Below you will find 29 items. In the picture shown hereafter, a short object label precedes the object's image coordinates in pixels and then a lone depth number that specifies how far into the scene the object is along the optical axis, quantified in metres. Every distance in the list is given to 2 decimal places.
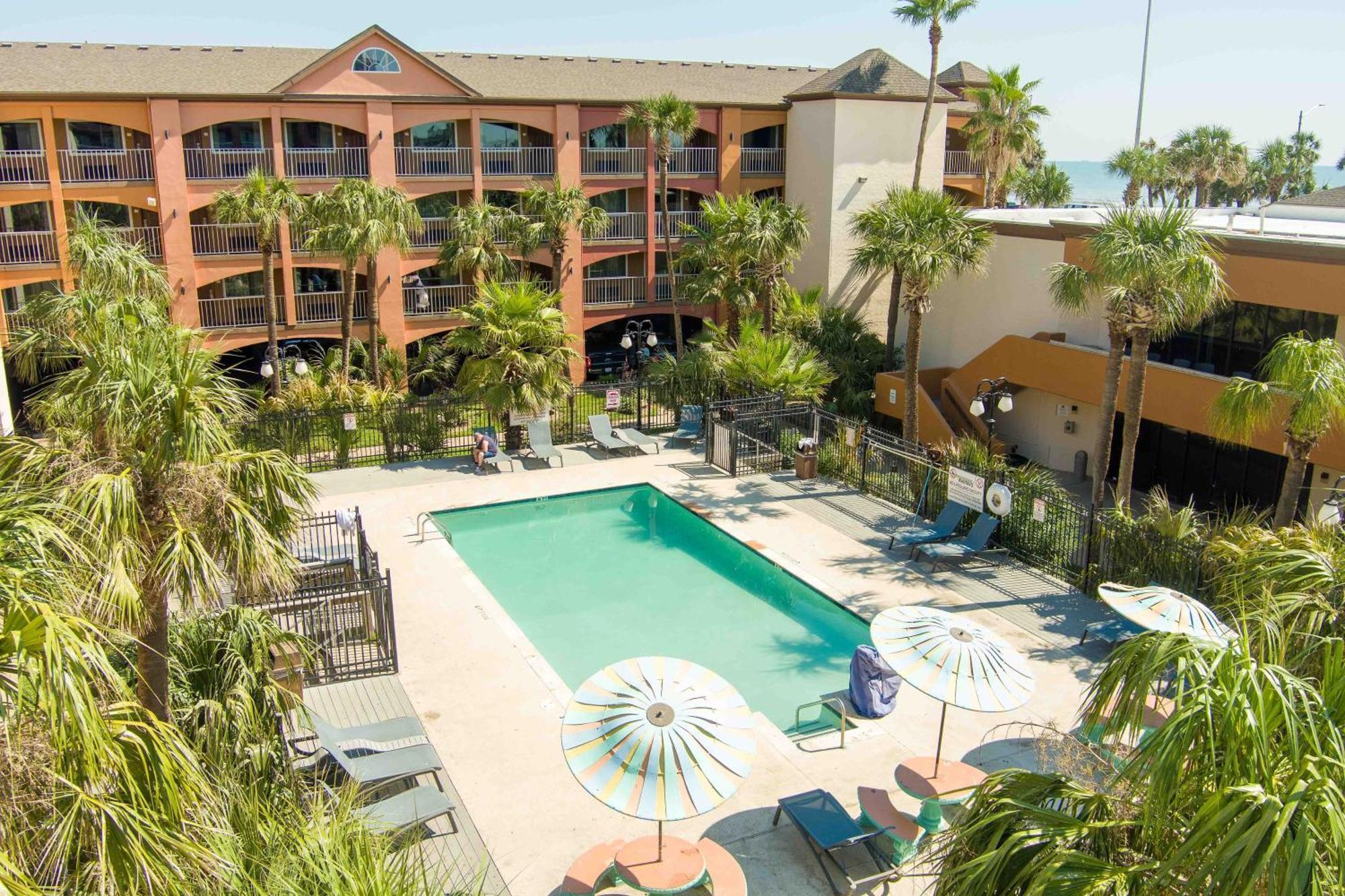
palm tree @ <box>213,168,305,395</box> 26.03
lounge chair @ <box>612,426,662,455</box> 24.77
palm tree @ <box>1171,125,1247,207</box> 51.62
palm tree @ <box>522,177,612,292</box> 30.72
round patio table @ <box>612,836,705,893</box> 8.84
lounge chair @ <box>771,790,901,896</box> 9.65
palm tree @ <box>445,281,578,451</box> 23.19
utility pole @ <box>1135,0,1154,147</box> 31.64
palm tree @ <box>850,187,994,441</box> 20.44
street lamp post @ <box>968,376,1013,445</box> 20.31
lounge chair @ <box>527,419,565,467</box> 23.95
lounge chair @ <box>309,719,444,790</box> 10.29
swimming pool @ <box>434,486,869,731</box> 15.23
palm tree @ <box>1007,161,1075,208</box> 48.91
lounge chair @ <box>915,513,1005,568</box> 17.42
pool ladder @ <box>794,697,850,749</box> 12.20
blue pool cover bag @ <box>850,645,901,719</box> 12.58
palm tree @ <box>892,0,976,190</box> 31.48
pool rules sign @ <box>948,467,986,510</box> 17.94
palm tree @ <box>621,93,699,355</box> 30.78
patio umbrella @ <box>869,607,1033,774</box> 9.91
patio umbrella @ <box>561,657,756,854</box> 8.43
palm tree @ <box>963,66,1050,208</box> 33.34
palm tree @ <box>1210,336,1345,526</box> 13.95
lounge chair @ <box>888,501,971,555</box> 17.95
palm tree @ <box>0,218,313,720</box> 7.26
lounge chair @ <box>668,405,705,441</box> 25.66
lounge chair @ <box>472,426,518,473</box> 23.44
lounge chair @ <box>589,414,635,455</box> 24.59
